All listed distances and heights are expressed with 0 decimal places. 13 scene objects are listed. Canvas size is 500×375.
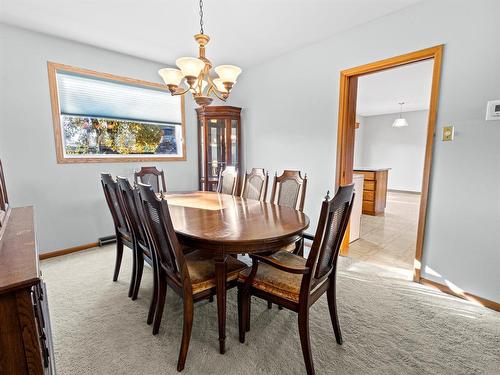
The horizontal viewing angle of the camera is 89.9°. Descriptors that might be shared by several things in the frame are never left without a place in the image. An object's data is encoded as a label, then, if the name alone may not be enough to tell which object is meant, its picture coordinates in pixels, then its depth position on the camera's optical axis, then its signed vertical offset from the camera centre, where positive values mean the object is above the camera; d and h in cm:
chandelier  188 +65
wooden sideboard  78 -53
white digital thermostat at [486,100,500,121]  188 +35
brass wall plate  209 +21
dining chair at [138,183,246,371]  133 -70
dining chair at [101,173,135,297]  212 -59
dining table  141 -46
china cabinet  394 +22
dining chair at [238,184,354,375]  126 -71
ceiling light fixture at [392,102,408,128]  627 +85
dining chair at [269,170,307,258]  241 -32
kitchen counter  468 -64
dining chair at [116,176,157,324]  173 -59
